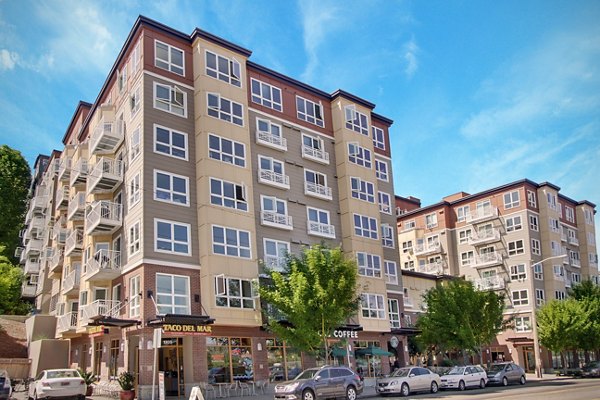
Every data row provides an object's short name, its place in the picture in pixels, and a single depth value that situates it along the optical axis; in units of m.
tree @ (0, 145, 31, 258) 66.44
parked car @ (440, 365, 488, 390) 34.69
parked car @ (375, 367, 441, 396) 31.16
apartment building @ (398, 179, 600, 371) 63.50
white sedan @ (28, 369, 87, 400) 25.08
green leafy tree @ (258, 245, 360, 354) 30.48
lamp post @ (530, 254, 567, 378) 44.44
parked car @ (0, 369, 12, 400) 24.34
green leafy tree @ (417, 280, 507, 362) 41.88
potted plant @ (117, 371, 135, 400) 27.45
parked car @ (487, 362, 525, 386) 38.03
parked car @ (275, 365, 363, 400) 25.00
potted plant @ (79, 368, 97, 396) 30.98
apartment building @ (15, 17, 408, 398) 31.03
